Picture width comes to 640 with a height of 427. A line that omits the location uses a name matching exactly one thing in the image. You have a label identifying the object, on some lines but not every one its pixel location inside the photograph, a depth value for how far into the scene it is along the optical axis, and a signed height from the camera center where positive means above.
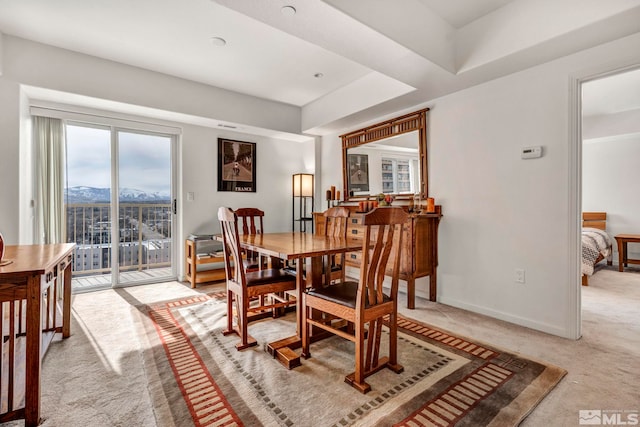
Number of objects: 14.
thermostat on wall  2.46 +0.47
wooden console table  1.31 -0.47
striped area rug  1.43 -0.97
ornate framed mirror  3.41 +0.65
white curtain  3.24 +0.37
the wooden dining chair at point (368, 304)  1.64 -0.55
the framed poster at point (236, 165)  4.44 +0.69
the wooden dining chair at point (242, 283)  2.10 -0.54
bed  3.89 -0.49
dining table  1.86 -0.27
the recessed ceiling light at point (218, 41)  2.69 +1.54
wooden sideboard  2.98 -0.42
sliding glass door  3.59 +0.08
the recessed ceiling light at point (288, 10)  1.83 +1.23
